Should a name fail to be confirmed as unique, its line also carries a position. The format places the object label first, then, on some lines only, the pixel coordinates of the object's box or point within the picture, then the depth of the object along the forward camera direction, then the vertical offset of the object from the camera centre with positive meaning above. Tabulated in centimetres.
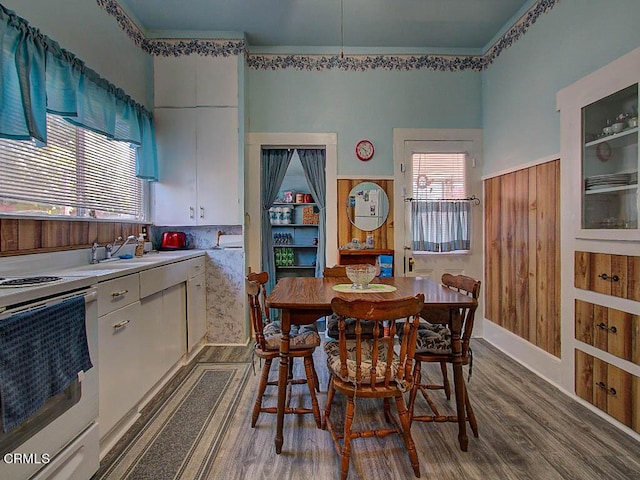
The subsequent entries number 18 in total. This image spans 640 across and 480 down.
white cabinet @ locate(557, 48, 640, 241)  198 +53
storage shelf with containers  529 -3
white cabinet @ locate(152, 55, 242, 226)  343 +98
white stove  120 -20
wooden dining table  176 -42
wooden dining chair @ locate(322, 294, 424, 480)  149 -65
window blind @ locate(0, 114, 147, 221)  191 +42
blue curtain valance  172 +92
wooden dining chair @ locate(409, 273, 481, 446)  186 -63
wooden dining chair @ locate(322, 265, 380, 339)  240 -67
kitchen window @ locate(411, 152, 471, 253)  366 +32
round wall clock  372 +93
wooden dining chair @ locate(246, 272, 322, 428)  193 -65
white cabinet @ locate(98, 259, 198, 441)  178 -63
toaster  352 -4
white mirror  371 +33
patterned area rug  168 -115
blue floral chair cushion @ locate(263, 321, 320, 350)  198 -63
